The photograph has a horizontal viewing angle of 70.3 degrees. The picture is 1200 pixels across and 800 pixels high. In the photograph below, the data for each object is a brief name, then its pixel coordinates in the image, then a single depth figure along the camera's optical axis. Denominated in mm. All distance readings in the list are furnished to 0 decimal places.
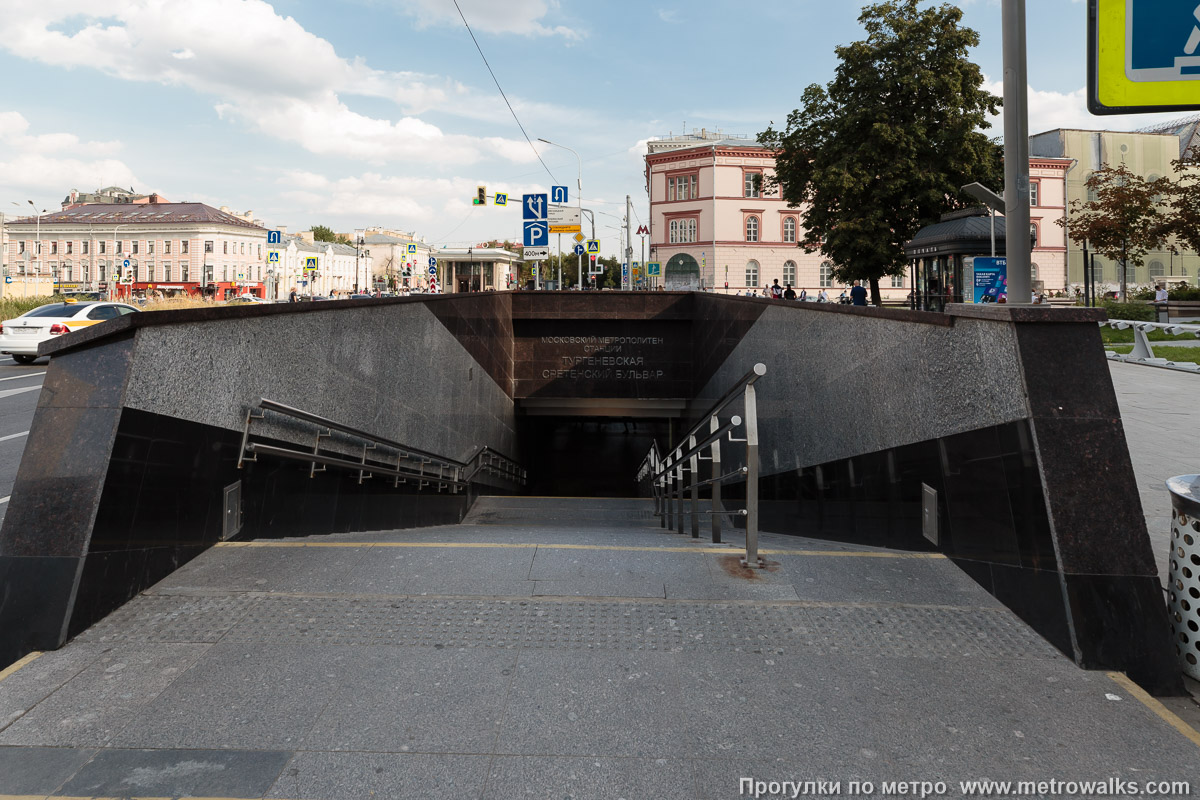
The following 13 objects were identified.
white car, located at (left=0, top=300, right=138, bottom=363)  18984
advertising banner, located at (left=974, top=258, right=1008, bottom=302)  17938
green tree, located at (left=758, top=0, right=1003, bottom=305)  30328
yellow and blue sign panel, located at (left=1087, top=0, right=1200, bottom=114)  3055
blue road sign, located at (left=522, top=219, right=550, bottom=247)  27578
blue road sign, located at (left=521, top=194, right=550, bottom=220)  27844
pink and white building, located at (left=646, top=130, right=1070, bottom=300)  64125
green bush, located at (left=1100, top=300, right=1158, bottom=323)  25500
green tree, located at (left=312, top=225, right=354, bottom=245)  160000
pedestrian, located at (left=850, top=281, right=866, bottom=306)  25766
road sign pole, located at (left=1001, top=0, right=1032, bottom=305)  5531
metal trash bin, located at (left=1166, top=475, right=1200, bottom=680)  3434
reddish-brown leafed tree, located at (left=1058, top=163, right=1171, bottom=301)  28344
